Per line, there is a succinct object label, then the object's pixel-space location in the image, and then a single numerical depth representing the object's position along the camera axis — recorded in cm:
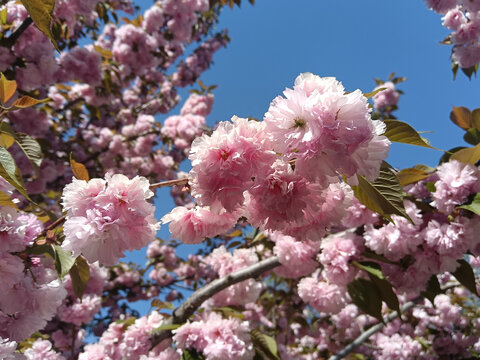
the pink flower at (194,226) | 26
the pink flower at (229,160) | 21
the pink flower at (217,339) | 47
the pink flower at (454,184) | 39
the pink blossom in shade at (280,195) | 21
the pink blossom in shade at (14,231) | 28
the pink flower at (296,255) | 55
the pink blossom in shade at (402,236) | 46
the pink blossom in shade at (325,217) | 26
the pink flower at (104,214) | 22
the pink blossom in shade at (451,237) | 41
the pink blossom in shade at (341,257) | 51
